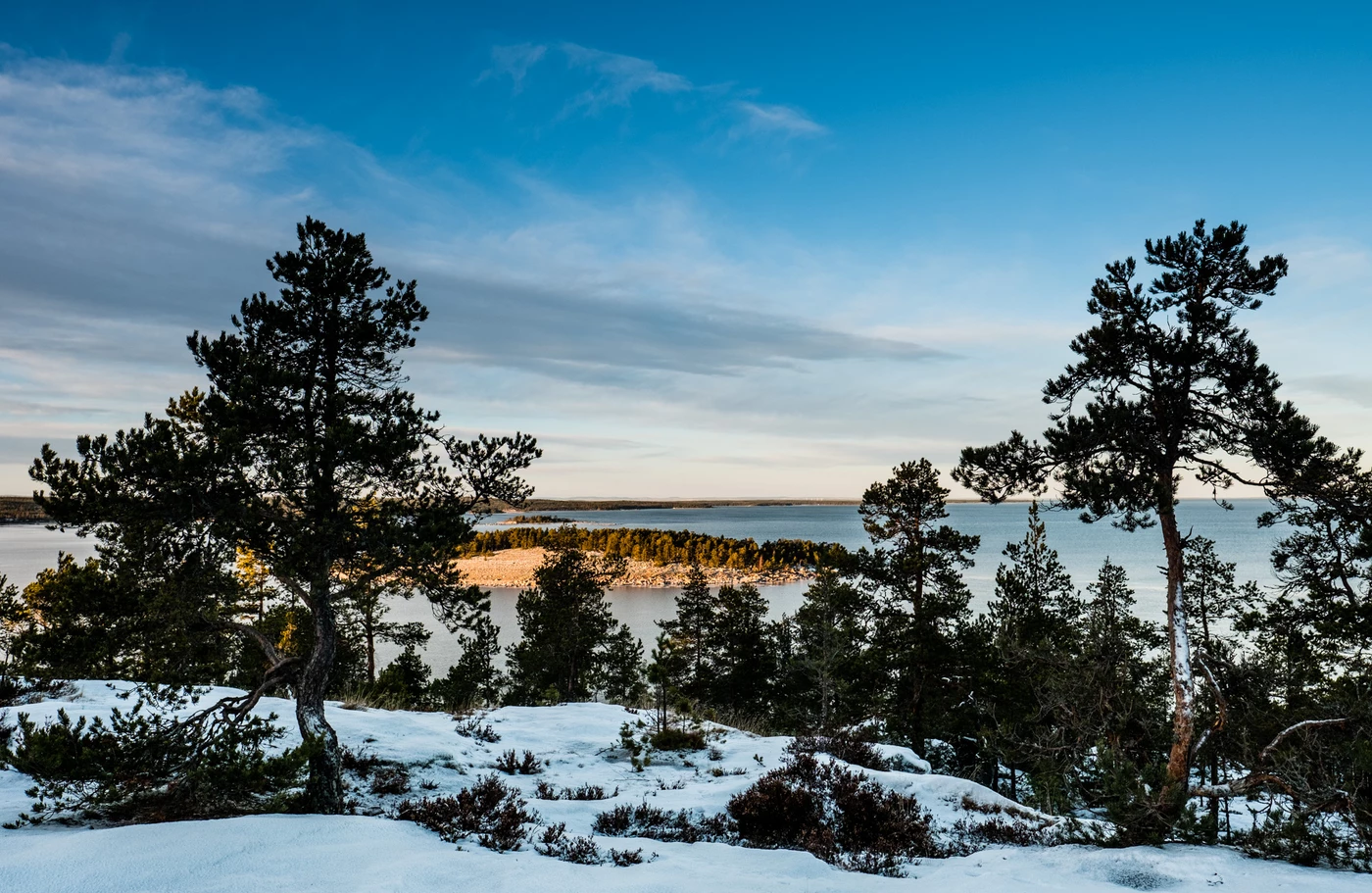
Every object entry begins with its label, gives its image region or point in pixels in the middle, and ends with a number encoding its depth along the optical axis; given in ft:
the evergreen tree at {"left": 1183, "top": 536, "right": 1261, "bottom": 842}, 65.89
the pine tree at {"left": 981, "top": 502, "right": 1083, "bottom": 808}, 34.30
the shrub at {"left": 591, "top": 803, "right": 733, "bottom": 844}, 24.73
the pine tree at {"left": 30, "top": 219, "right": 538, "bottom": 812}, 22.15
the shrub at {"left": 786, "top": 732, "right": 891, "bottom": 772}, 38.22
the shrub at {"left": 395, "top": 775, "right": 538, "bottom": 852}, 20.58
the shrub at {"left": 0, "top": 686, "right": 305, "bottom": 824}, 19.70
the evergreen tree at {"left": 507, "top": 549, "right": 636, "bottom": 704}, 115.44
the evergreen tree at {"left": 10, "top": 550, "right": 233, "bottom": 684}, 22.17
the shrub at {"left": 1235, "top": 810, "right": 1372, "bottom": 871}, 20.57
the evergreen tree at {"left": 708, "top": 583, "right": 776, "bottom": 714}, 114.42
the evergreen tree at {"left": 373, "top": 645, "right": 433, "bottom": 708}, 74.36
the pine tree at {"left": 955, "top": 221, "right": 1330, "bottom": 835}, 29.58
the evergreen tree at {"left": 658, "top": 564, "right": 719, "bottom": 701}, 116.26
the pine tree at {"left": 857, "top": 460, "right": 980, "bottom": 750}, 72.74
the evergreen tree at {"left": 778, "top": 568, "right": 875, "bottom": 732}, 77.87
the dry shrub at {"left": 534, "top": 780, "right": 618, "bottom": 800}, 30.01
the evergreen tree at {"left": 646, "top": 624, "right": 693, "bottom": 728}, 45.29
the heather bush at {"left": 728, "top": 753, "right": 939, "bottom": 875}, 23.17
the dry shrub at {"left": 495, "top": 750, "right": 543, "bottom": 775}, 34.73
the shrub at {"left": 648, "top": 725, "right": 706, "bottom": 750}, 42.09
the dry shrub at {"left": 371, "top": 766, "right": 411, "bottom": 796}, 29.04
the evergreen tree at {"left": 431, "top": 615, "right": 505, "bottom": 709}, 99.91
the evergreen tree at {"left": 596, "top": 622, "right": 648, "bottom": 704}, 116.37
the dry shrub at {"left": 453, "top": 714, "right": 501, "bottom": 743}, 40.47
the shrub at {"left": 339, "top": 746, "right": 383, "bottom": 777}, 31.04
